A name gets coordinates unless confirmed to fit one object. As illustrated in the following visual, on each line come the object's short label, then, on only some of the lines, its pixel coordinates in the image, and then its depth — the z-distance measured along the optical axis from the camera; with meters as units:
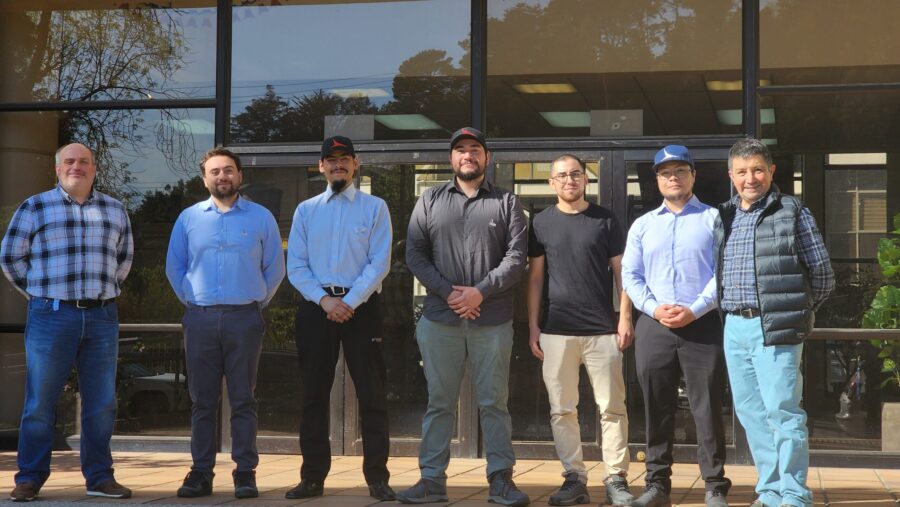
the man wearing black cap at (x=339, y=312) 5.37
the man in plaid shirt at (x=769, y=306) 4.85
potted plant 6.82
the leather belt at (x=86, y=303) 5.46
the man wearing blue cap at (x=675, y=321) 5.14
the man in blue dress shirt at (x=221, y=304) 5.44
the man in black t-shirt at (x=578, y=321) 5.32
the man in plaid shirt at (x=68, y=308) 5.42
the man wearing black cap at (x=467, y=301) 5.25
